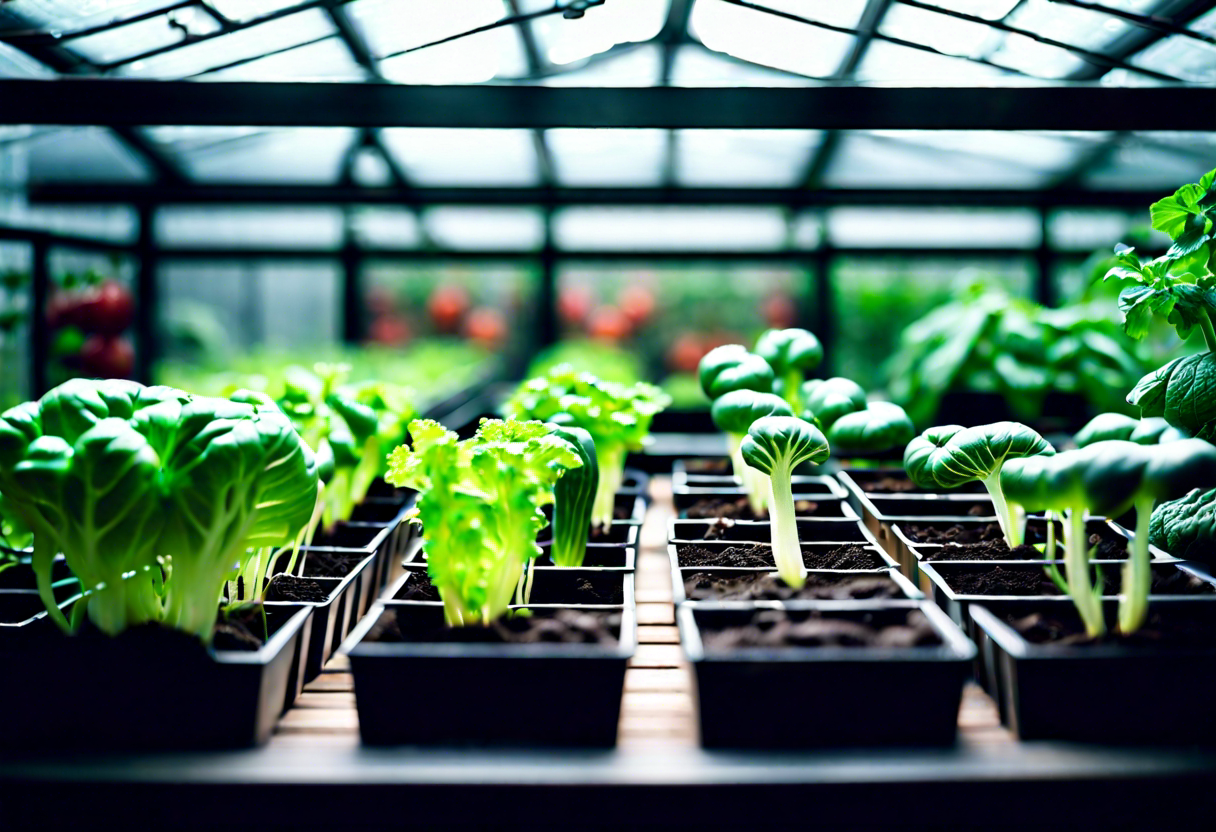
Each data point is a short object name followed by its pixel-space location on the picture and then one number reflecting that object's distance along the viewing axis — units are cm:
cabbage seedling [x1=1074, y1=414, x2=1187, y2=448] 89
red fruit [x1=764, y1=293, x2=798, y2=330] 354
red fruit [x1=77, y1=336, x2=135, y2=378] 221
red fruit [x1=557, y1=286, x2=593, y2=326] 343
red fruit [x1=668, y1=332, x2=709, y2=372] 362
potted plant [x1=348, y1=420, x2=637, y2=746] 72
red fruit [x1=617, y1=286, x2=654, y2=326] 358
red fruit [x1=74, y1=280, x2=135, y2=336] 223
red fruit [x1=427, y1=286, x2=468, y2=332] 362
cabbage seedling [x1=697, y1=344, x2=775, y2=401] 123
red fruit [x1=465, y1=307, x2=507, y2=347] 369
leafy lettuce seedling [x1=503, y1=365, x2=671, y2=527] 124
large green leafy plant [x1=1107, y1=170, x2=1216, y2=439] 92
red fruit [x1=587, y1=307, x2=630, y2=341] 346
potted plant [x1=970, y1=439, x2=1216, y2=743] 70
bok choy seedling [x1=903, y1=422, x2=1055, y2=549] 93
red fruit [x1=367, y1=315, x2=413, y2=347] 383
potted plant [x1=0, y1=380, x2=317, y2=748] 72
